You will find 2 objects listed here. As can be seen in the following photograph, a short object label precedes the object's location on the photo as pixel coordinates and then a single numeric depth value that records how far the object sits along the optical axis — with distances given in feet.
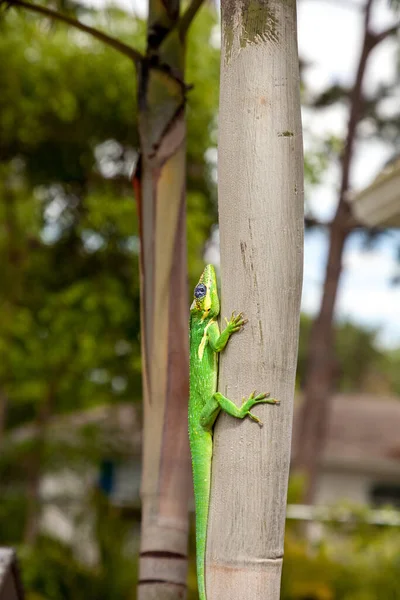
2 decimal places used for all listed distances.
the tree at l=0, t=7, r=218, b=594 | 32.09
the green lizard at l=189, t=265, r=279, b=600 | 6.88
